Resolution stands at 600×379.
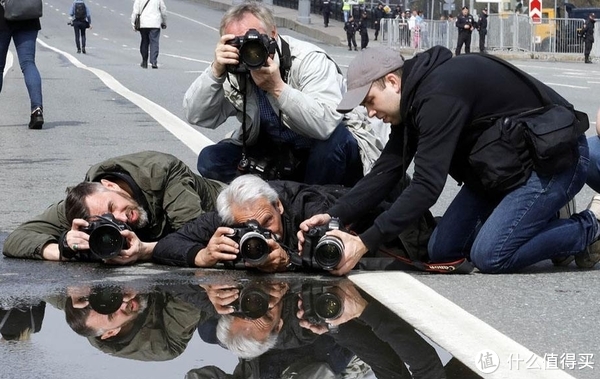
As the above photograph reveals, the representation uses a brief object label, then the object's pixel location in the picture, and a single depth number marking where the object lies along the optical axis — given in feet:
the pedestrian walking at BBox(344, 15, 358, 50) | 162.40
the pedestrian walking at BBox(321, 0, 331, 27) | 191.52
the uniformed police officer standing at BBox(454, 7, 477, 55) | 143.94
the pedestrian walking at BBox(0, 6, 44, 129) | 42.65
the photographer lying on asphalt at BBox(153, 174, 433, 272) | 18.98
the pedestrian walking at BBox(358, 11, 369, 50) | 164.86
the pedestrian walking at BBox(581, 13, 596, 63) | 132.36
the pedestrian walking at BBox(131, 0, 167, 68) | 91.50
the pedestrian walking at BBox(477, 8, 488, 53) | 146.30
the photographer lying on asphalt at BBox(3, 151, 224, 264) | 19.89
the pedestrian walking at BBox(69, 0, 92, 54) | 128.77
